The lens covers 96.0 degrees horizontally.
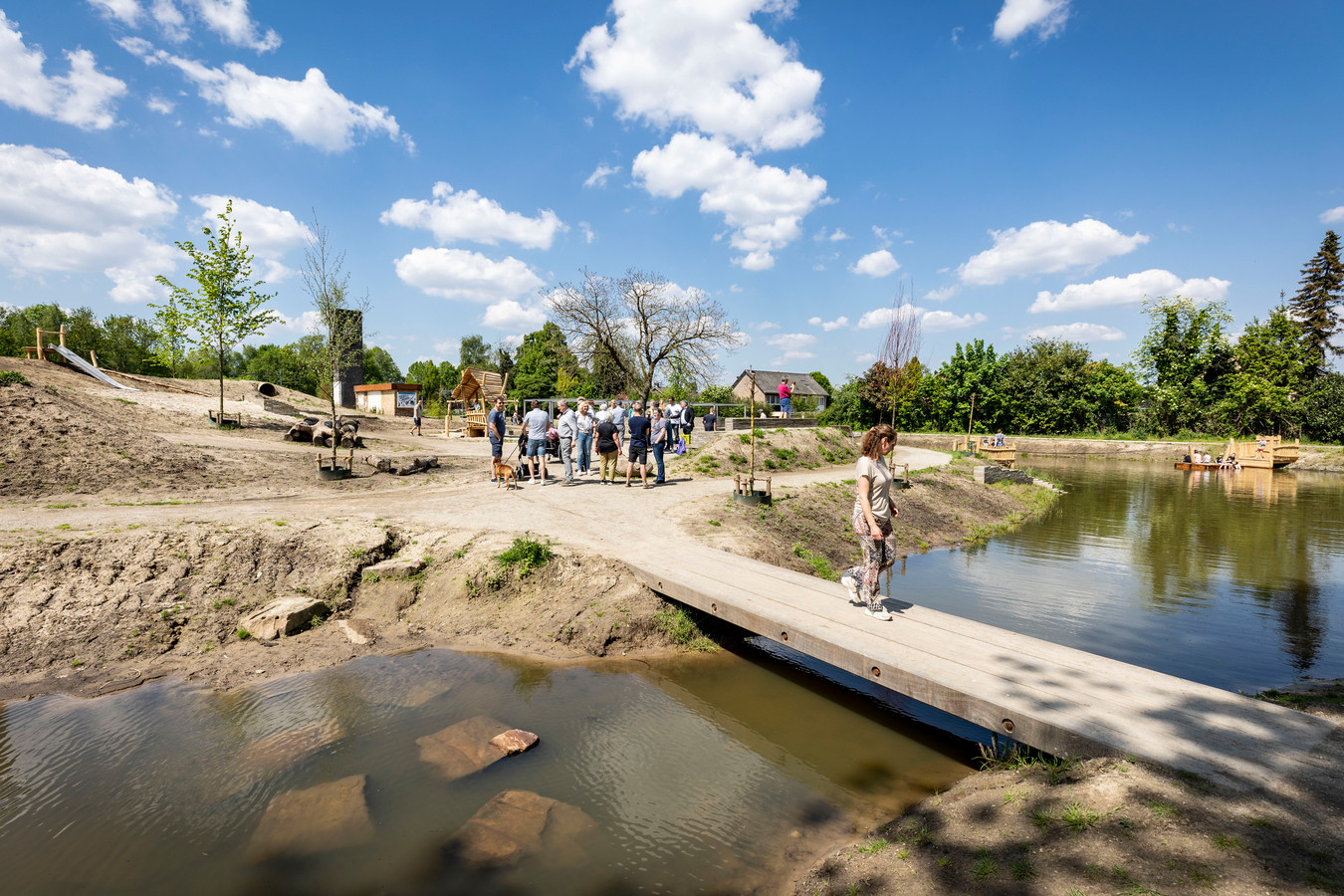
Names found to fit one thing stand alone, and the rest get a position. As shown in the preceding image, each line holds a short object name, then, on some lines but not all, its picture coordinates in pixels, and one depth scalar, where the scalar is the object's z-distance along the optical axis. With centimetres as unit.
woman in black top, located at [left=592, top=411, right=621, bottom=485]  1325
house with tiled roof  7050
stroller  1481
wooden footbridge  346
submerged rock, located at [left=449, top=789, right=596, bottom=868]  378
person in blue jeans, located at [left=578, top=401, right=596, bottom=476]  1441
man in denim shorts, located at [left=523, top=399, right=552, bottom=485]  1403
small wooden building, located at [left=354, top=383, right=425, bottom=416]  3631
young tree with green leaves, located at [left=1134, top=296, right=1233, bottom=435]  4125
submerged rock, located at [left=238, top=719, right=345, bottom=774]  466
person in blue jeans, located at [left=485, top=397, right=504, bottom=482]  1428
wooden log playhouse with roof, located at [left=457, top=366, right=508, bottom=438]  2669
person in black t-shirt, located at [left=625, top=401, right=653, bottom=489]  1305
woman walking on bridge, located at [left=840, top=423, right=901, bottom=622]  579
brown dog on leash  1352
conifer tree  4212
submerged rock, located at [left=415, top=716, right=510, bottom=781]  464
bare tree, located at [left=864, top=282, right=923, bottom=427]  2381
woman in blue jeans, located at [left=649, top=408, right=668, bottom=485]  1391
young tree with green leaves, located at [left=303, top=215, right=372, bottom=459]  1963
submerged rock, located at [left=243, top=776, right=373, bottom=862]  381
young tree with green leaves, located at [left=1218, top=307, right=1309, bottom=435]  3650
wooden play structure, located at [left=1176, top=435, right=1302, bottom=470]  3073
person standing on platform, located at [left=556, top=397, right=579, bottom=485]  1460
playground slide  2462
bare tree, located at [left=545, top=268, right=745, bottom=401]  3472
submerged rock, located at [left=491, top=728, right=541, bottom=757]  482
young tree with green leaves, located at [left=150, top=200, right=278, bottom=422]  2042
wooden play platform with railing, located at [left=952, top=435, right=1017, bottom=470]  2781
